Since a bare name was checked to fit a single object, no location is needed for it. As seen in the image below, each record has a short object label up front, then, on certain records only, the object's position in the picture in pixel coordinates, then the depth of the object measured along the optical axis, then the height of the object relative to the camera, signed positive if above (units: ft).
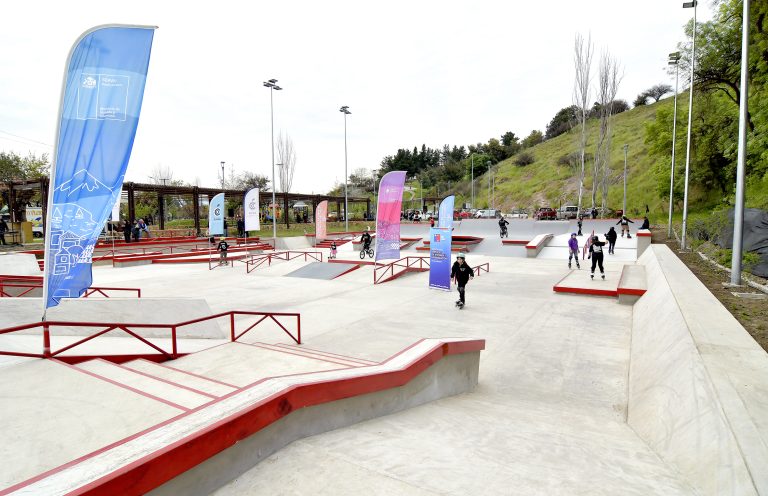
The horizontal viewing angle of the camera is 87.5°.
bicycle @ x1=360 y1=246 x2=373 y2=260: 73.92 -5.83
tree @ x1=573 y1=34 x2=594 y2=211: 143.33 +52.12
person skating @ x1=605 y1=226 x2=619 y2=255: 69.93 -3.17
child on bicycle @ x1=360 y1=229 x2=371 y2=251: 75.25 -3.86
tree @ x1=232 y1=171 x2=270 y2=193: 276.14 +27.92
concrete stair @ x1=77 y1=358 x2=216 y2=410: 12.35 -5.66
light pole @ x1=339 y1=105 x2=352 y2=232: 135.23 +34.63
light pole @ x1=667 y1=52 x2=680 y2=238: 79.28 +32.21
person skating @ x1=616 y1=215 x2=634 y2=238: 86.64 -1.36
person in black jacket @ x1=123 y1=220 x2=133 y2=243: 86.42 -2.45
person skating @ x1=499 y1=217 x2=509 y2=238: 98.01 -1.62
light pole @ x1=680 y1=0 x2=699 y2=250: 62.85 +16.24
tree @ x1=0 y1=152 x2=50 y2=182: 126.93 +17.64
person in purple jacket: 59.19 -3.78
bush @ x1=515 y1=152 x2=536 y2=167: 299.58 +45.40
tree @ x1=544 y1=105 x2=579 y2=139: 352.57 +89.83
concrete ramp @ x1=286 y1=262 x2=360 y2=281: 59.47 -7.71
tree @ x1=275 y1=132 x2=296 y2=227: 235.83 +30.18
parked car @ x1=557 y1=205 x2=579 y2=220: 148.36 +2.81
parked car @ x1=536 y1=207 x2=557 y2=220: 138.82 +1.89
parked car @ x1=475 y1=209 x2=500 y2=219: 162.28 +2.63
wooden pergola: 83.76 +7.48
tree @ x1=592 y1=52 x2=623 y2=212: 142.10 +45.19
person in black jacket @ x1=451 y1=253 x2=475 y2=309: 37.94 -5.17
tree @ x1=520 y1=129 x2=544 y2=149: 371.76 +74.73
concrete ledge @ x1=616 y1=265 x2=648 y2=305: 38.73 -6.66
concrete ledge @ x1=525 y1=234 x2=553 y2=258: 78.12 -5.15
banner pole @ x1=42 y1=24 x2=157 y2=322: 16.70 +3.23
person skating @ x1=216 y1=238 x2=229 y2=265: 71.05 -5.80
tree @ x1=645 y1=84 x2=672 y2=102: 326.40 +105.63
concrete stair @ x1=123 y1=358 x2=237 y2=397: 14.14 -6.11
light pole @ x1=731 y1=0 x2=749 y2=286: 31.30 +4.80
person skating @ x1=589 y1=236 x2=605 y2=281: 48.11 -4.04
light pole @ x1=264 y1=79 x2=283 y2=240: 104.91 +35.28
